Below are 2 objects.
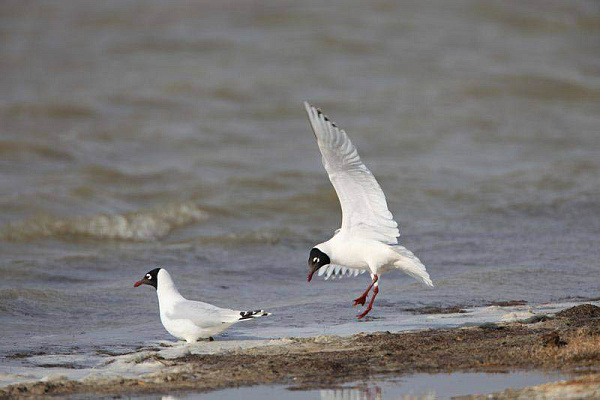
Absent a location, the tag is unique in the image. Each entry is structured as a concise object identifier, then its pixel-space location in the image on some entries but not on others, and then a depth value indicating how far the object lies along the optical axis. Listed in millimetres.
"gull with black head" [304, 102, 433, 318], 17437
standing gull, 15359
